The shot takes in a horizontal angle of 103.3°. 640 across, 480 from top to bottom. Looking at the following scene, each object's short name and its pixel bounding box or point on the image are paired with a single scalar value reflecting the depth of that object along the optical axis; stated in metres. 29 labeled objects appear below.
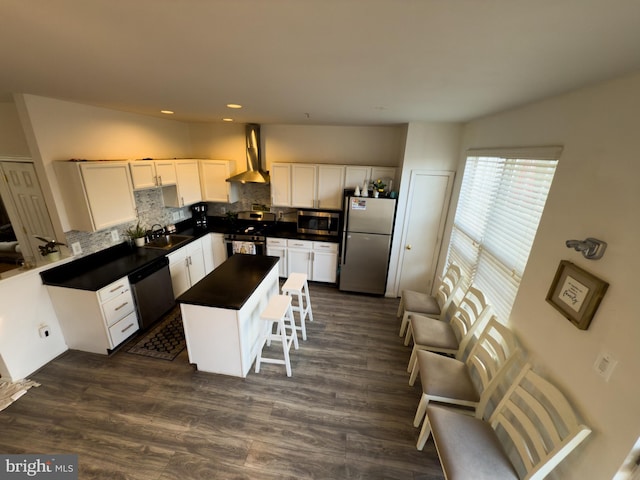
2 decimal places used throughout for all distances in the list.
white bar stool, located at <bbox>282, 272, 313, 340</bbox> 2.84
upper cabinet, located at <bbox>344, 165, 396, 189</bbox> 3.93
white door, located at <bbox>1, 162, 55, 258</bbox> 2.62
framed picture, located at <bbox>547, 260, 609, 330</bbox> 1.25
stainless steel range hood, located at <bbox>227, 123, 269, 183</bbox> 4.16
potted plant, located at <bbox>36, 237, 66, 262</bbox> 2.56
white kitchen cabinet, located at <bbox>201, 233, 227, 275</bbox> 4.19
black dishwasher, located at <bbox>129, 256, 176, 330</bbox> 2.88
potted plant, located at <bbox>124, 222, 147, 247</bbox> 3.34
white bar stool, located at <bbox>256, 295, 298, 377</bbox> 2.37
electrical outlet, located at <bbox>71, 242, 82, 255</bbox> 2.72
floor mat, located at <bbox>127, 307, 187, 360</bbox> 2.73
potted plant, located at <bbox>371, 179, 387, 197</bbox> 3.69
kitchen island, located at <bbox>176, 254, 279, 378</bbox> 2.28
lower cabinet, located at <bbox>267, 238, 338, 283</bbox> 4.16
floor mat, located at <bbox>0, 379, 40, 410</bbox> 2.13
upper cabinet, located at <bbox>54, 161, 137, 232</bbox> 2.53
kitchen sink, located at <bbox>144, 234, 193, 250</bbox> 3.54
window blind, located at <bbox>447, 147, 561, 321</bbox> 1.83
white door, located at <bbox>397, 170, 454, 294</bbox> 3.46
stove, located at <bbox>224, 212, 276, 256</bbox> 4.22
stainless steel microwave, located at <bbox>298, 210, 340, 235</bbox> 4.17
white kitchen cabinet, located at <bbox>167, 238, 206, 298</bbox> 3.47
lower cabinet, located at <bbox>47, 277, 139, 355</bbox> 2.50
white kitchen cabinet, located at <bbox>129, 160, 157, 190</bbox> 3.09
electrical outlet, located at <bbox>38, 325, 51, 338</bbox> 2.48
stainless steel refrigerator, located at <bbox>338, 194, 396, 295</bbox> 3.65
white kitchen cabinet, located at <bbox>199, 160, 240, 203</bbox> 4.21
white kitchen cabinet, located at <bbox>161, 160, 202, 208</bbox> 3.84
